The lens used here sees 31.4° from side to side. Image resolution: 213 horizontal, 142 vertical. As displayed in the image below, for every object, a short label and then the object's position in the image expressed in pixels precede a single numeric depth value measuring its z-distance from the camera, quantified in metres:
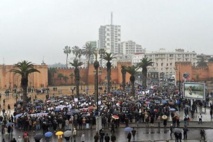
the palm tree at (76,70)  50.15
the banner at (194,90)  32.09
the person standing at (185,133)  21.19
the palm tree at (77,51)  121.62
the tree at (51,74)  79.19
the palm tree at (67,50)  124.06
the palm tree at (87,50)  113.36
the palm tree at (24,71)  36.62
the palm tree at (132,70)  52.88
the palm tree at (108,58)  57.03
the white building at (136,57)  166.39
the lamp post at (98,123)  21.59
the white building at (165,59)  131.38
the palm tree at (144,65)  60.69
